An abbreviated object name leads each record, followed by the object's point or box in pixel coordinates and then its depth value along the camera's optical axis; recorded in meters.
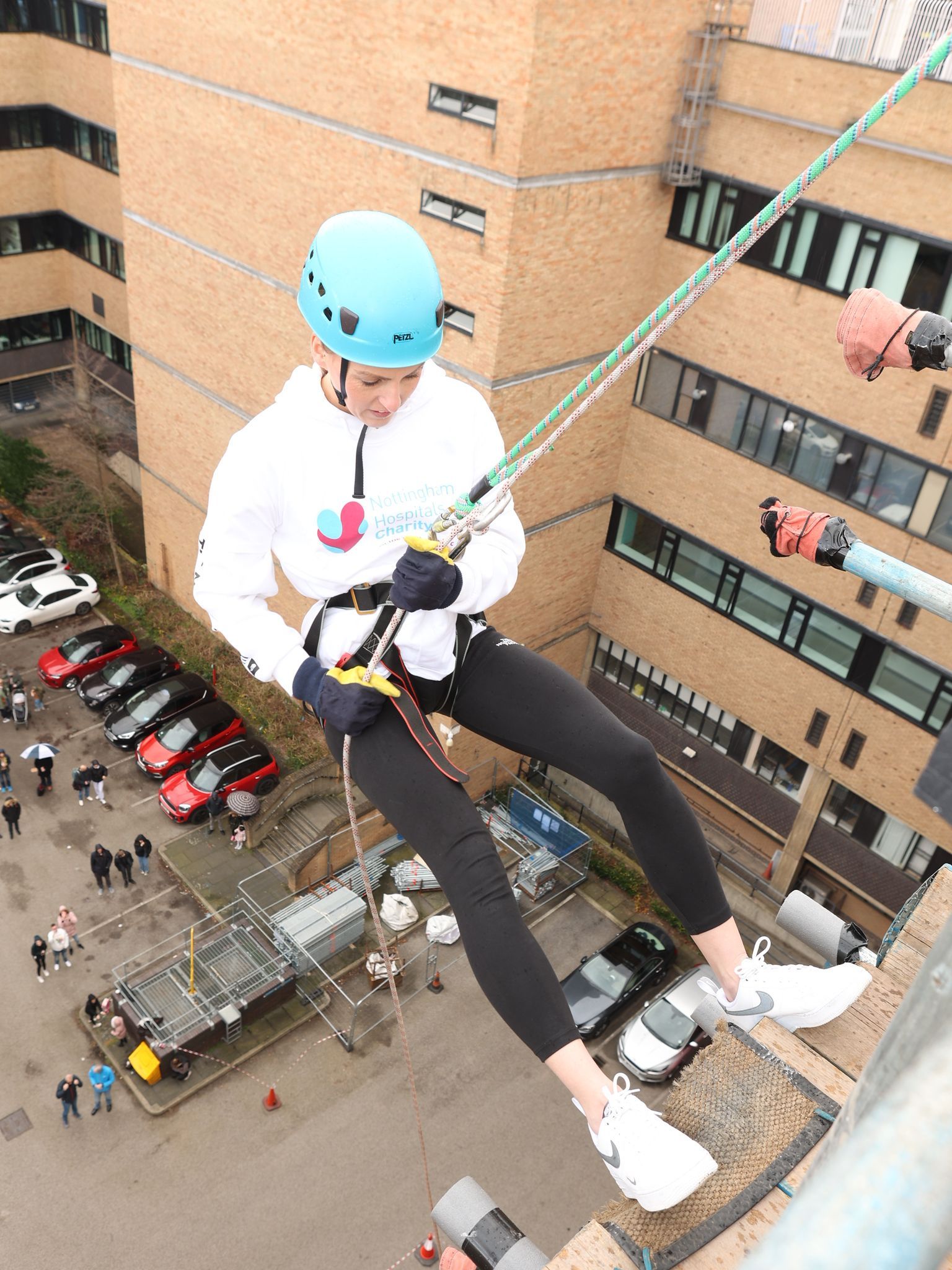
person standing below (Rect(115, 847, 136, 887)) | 21.19
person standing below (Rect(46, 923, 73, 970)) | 19.48
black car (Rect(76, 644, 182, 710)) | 25.78
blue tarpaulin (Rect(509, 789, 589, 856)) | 22.91
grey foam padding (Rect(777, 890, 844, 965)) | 6.85
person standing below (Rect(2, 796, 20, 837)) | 22.08
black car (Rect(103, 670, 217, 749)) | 24.70
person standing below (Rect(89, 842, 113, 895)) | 20.75
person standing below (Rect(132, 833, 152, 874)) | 21.55
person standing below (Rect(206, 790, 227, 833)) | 22.75
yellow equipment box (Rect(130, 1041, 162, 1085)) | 17.98
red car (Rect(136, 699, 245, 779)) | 23.98
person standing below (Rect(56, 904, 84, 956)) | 19.87
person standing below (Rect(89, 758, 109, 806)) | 23.02
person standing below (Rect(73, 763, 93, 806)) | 22.98
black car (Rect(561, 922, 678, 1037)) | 19.64
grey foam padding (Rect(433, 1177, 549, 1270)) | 4.94
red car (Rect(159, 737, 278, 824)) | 22.98
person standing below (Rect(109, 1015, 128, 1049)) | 18.27
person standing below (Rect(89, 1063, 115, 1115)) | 17.53
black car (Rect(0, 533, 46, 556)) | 30.17
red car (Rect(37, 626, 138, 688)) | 26.48
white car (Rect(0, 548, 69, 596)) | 28.91
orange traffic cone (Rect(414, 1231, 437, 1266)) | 16.12
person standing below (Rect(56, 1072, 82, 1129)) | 17.05
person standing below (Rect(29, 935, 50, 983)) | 19.20
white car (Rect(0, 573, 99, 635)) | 28.22
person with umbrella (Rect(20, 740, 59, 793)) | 22.67
